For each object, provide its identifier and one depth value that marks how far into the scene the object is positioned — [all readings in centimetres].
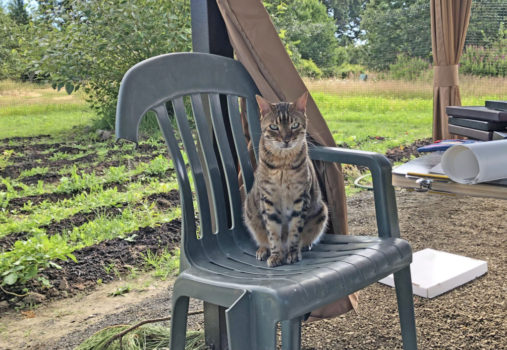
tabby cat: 139
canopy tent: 156
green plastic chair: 106
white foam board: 207
